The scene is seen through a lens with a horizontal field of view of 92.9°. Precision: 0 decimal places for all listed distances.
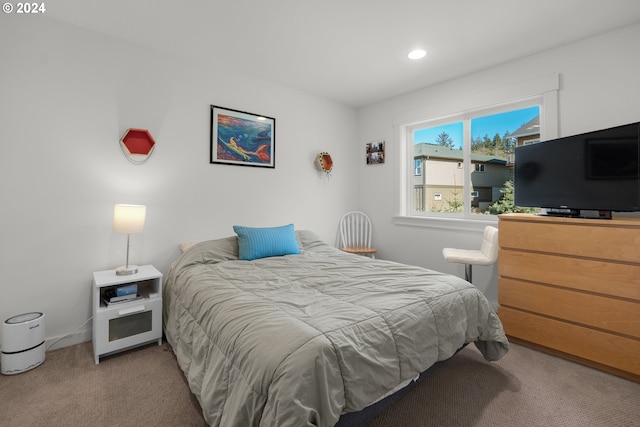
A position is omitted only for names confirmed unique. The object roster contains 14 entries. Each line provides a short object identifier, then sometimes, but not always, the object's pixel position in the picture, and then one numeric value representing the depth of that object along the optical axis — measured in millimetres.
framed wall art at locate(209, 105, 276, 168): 3107
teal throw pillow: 2764
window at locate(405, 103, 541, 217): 3127
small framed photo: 4145
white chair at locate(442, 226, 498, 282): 2750
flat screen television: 2037
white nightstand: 2129
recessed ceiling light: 2730
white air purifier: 1960
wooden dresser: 1960
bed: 1152
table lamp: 2301
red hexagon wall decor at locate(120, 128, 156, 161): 2573
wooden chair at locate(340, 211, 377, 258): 4270
